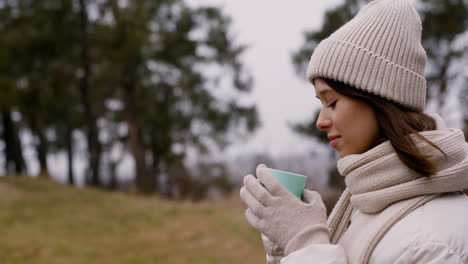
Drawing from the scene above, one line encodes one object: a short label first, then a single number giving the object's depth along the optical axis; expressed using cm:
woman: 126
